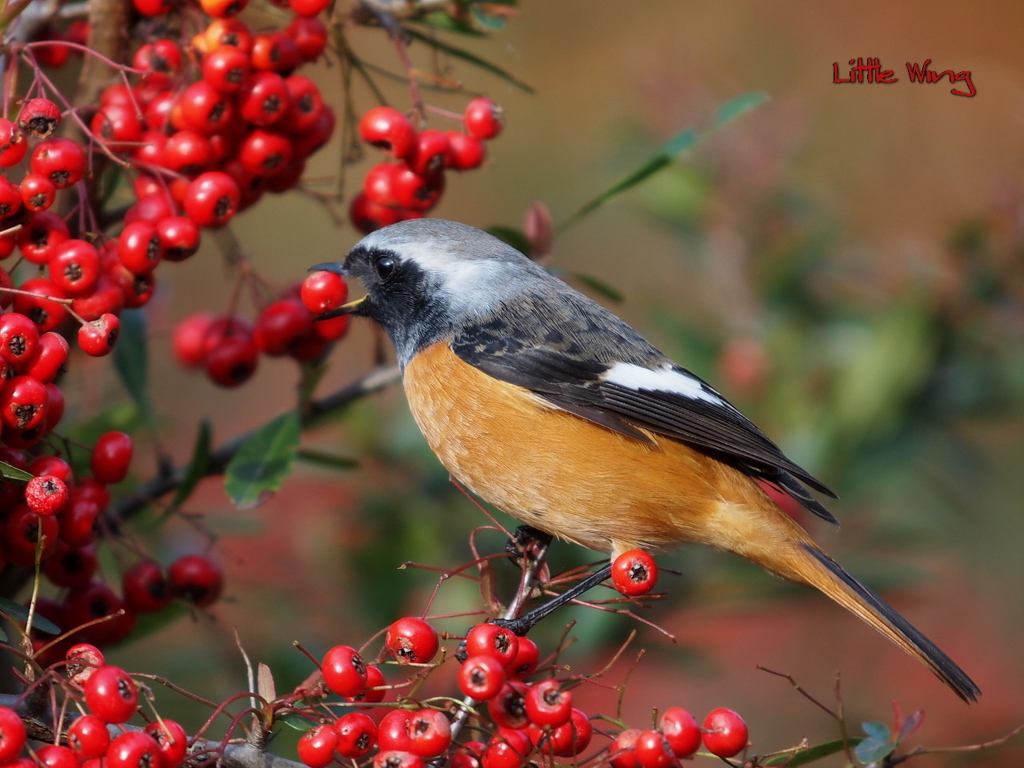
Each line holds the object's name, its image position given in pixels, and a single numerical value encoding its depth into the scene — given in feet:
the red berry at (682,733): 12.09
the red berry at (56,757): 10.54
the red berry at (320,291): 18.33
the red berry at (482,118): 18.54
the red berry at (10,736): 10.23
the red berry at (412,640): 13.38
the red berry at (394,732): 11.86
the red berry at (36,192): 13.48
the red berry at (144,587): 16.19
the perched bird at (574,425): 19.02
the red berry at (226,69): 15.33
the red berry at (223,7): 15.56
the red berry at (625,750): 12.07
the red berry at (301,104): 16.62
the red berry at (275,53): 16.21
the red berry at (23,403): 12.62
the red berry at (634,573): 16.43
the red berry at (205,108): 15.69
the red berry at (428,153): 18.07
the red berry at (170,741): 10.64
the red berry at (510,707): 12.38
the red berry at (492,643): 12.93
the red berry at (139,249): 14.85
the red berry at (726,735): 12.41
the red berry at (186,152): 15.76
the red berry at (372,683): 12.41
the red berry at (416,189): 18.37
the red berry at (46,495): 12.42
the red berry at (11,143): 13.32
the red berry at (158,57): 16.40
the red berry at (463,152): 18.51
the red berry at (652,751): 11.76
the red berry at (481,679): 12.09
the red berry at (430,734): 11.66
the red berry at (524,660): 13.85
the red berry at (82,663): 11.21
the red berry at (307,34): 16.78
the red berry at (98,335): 13.78
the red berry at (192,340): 20.70
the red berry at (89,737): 10.54
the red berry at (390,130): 17.58
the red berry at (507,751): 12.15
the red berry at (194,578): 16.75
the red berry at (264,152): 16.37
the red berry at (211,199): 15.66
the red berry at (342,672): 11.87
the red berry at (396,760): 11.53
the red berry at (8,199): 13.20
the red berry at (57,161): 13.66
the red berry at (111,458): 15.02
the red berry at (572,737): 12.13
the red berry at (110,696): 10.68
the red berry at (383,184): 18.48
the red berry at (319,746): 11.91
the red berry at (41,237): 14.08
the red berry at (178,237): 15.42
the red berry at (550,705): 11.84
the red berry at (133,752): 10.27
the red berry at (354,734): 12.02
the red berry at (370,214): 19.62
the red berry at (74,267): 13.80
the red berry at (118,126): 16.14
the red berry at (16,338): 12.64
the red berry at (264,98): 15.89
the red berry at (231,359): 18.80
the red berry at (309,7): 16.00
